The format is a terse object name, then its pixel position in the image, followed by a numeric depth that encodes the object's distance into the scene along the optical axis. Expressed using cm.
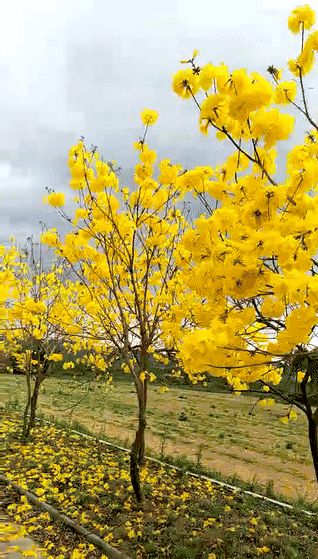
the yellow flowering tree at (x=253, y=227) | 194
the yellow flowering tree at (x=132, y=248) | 486
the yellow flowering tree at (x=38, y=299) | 930
